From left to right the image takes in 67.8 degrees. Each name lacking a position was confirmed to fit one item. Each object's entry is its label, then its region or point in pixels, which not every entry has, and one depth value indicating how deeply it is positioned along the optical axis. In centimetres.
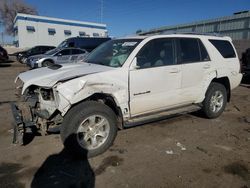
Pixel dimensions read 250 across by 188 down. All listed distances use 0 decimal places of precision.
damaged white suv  278
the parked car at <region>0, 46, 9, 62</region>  1386
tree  4696
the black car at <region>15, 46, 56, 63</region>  1661
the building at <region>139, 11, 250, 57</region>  1336
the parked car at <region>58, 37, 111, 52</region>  1352
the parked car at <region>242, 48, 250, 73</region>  835
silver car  1111
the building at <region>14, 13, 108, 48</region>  3030
